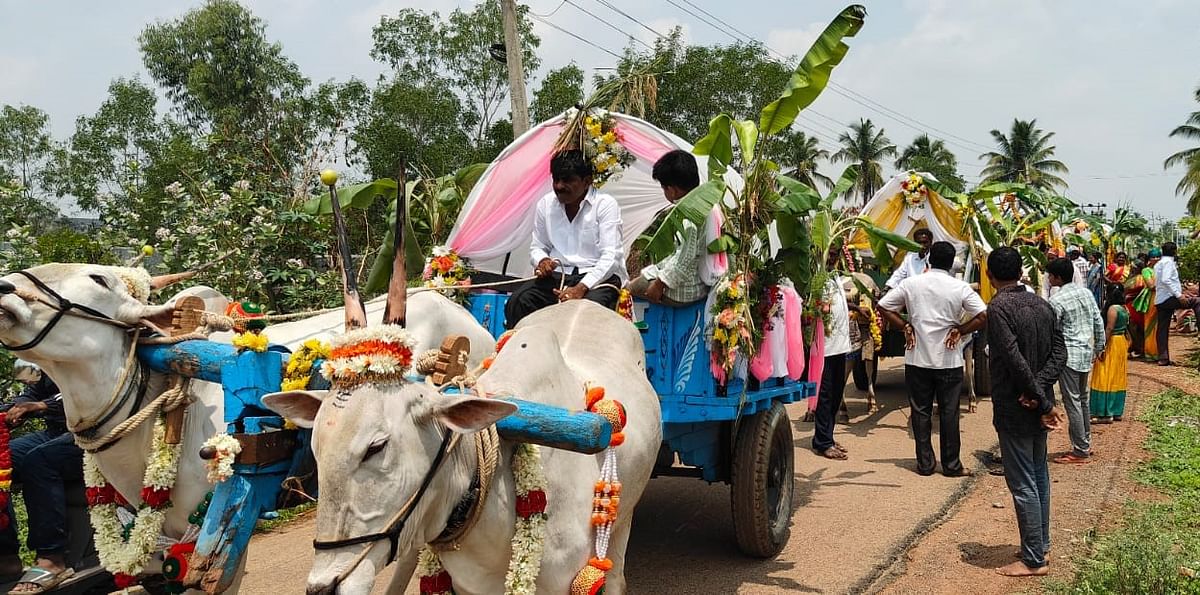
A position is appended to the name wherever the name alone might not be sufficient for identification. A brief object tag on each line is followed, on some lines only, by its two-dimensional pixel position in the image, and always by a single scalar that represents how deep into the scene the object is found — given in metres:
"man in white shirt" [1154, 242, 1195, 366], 13.38
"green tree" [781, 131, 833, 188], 30.80
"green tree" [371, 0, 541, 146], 27.42
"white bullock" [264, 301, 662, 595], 2.17
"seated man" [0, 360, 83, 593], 4.19
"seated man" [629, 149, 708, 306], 4.72
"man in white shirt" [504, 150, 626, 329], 4.63
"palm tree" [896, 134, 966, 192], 44.00
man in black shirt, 4.97
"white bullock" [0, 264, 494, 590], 3.19
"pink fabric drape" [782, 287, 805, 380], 5.40
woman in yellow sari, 9.09
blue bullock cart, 2.83
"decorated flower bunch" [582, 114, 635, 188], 5.50
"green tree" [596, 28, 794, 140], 27.77
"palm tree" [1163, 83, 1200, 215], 33.56
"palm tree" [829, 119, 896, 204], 47.22
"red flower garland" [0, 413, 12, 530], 3.95
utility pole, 10.27
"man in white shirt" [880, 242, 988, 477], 7.19
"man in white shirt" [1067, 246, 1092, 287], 14.30
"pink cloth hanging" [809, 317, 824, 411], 6.14
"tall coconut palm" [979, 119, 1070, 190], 47.66
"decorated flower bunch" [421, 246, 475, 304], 5.57
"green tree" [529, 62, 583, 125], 25.17
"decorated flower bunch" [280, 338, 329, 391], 2.78
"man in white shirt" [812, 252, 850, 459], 7.88
